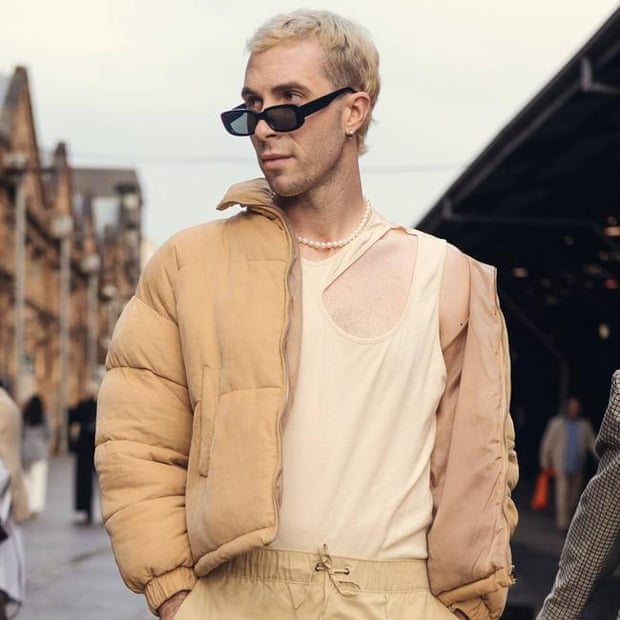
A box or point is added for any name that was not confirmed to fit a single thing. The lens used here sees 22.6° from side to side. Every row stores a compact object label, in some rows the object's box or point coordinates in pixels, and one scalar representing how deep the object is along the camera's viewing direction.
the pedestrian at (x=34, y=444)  21.42
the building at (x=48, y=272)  42.66
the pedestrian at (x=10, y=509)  8.13
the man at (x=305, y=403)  3.27
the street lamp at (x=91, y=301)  59.72
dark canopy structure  14.46
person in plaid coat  3.41
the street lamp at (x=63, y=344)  46.56
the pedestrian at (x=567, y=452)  20.70
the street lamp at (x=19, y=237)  34.19
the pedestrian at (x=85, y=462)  20.64
